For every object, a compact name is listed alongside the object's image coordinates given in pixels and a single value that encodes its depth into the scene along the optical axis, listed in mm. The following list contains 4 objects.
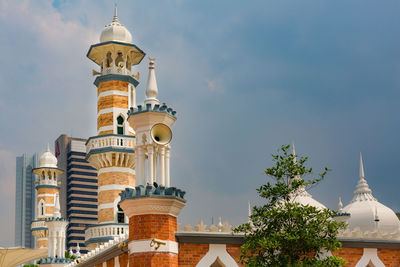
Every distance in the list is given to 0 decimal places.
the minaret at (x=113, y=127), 39719
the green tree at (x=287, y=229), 19781
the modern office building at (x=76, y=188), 176250
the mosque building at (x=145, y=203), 20141
